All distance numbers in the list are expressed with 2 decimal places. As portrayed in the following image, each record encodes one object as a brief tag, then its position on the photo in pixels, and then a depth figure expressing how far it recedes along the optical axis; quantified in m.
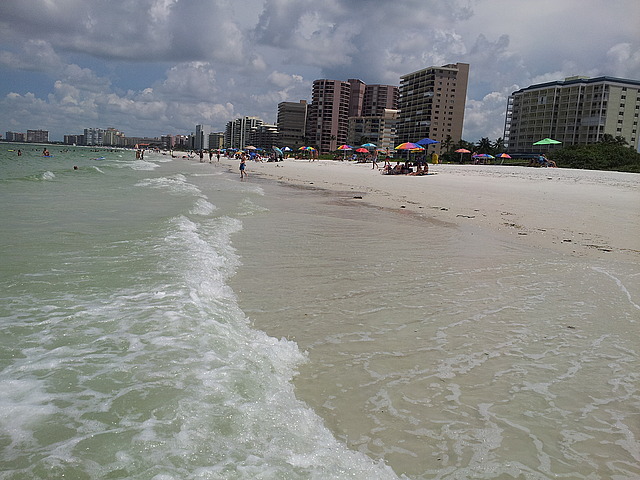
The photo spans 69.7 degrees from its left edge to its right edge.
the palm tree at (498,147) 80.75
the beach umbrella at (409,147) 37.42
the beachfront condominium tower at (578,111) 98.56
